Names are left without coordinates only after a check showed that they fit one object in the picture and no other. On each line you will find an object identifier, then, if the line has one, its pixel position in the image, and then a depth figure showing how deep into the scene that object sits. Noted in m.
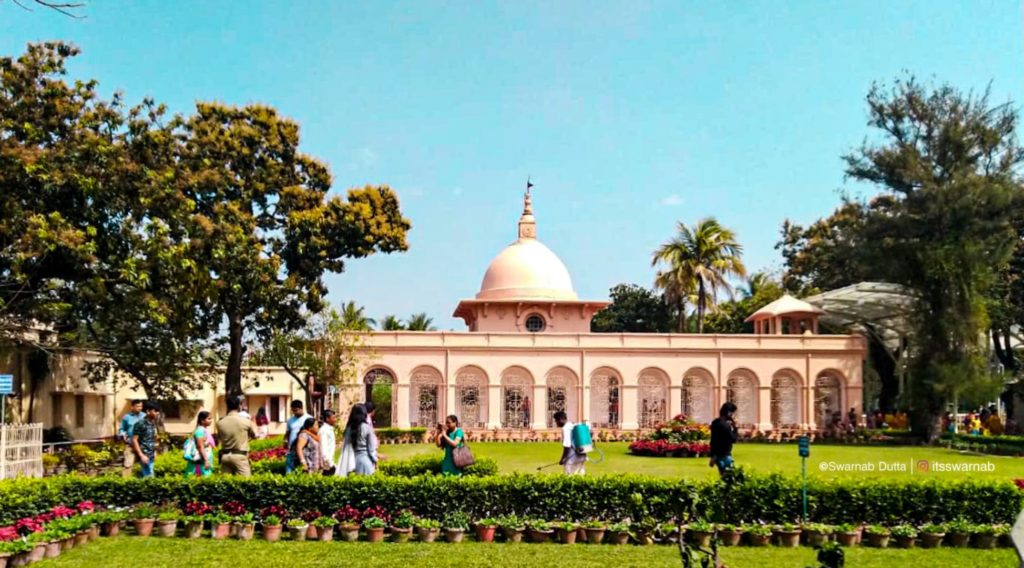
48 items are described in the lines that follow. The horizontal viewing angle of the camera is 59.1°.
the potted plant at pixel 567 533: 10.91
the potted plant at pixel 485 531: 10.97
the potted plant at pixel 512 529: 10.98
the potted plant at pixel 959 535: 11.02
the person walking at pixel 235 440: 12.09
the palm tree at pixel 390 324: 53.00
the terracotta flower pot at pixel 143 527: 11.17
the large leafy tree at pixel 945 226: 29.62
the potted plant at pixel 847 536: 10.91
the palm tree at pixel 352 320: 31.87
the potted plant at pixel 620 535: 10.86
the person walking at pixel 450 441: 12.69
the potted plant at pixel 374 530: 10.91
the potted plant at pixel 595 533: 10.90
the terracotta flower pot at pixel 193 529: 11.10
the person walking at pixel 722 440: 12.01
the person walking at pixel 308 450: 12.91
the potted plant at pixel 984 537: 11.00
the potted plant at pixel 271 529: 10.97
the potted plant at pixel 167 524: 11.16
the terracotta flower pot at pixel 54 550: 9.91
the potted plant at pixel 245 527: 11.01
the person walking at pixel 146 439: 12.72
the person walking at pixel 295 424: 13.06
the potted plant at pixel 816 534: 10.88
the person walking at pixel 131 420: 13.24
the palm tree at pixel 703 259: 41.06
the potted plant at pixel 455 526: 10.91
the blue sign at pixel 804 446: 11.65
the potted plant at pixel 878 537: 10.94
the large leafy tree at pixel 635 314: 59.67
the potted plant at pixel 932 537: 10.96
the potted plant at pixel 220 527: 11.06
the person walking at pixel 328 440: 13.37
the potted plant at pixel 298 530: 10.99
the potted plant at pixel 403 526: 10.95
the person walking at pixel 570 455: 14.01
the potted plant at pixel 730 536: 10.84
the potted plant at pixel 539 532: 10.97
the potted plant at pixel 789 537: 10.83
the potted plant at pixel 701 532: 10.45
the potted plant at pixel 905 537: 10.98
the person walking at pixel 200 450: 12.53
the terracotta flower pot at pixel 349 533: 10.97
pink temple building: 32.75
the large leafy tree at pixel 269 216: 25.88
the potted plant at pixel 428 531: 10.98
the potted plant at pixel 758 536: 10.80
